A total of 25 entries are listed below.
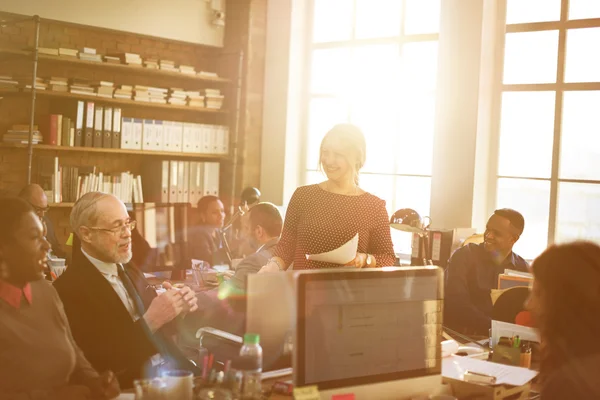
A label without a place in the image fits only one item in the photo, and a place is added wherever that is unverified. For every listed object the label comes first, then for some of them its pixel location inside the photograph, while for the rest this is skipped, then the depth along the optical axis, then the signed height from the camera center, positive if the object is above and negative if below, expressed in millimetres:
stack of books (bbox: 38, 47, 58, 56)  5897 +876
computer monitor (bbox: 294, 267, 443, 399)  1783 -429
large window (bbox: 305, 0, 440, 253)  6410 +813
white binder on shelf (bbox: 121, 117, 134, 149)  6449 +235
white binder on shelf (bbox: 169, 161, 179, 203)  6721 -190
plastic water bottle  1847 -530
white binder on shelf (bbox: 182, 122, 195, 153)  6883 +237
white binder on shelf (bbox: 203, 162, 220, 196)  7034 -153
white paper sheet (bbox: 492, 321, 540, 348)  2650 -581
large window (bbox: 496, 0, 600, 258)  5574 +482
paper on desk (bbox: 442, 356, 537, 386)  2223 -641
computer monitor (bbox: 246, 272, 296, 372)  1946 -407
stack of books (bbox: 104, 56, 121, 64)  6326 +884
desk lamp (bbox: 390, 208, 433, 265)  3912 -276
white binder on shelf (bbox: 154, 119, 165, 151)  6672 +239
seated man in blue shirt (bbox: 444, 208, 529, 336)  4094 -502
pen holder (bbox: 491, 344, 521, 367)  2525 -642
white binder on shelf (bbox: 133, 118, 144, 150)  6523 +243
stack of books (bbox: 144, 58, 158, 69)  6543 +897
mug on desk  1791 -571
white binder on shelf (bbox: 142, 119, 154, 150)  6582 +240
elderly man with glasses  2381 -511
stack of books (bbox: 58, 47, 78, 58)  6027 +890
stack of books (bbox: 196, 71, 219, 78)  6934 +869
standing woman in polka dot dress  3146 -205
